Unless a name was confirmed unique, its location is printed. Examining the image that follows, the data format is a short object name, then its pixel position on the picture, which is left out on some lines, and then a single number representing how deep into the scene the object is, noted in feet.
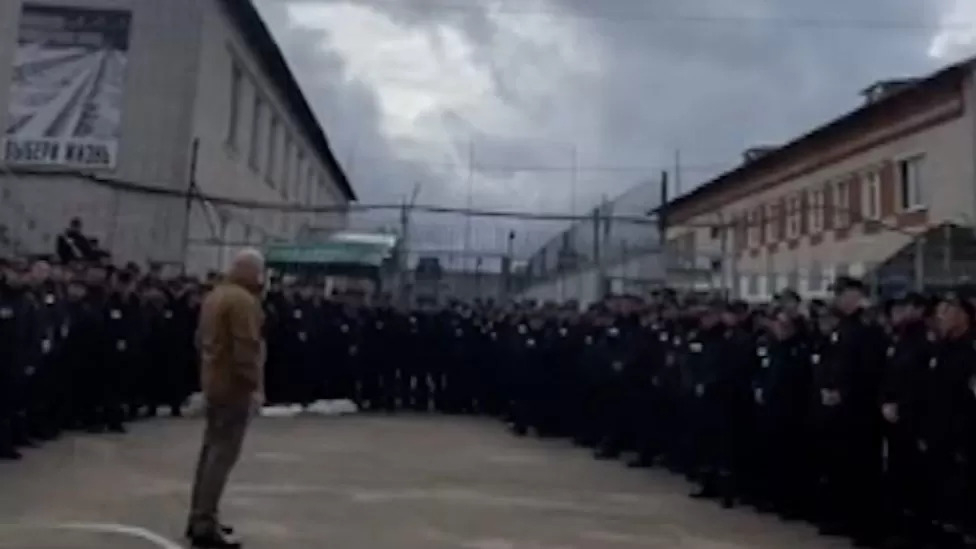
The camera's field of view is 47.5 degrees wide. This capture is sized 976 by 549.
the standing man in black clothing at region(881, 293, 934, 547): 25.67
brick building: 65.10
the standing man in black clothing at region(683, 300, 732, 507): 33.99
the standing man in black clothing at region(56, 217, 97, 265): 54.02
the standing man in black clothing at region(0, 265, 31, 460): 34.01
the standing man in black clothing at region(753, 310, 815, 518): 30.73
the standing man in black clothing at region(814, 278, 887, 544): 27.76
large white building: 63.93
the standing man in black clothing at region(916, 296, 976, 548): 24.66
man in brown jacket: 23.61
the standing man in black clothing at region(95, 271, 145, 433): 42.86
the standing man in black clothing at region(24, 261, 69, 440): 36.42
